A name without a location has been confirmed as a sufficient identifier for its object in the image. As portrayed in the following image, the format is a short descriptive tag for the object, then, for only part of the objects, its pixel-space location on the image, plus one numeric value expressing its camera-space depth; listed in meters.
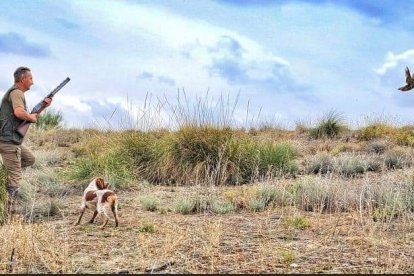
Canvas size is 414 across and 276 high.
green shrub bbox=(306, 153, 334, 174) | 16.28
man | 10.19
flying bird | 11.43
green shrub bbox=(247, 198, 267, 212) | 11.00
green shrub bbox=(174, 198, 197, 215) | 10.92
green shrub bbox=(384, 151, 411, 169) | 16.33
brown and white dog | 9.30
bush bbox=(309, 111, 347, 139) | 23.72
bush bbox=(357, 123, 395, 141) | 22.62
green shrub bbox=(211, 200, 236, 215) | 10.82
